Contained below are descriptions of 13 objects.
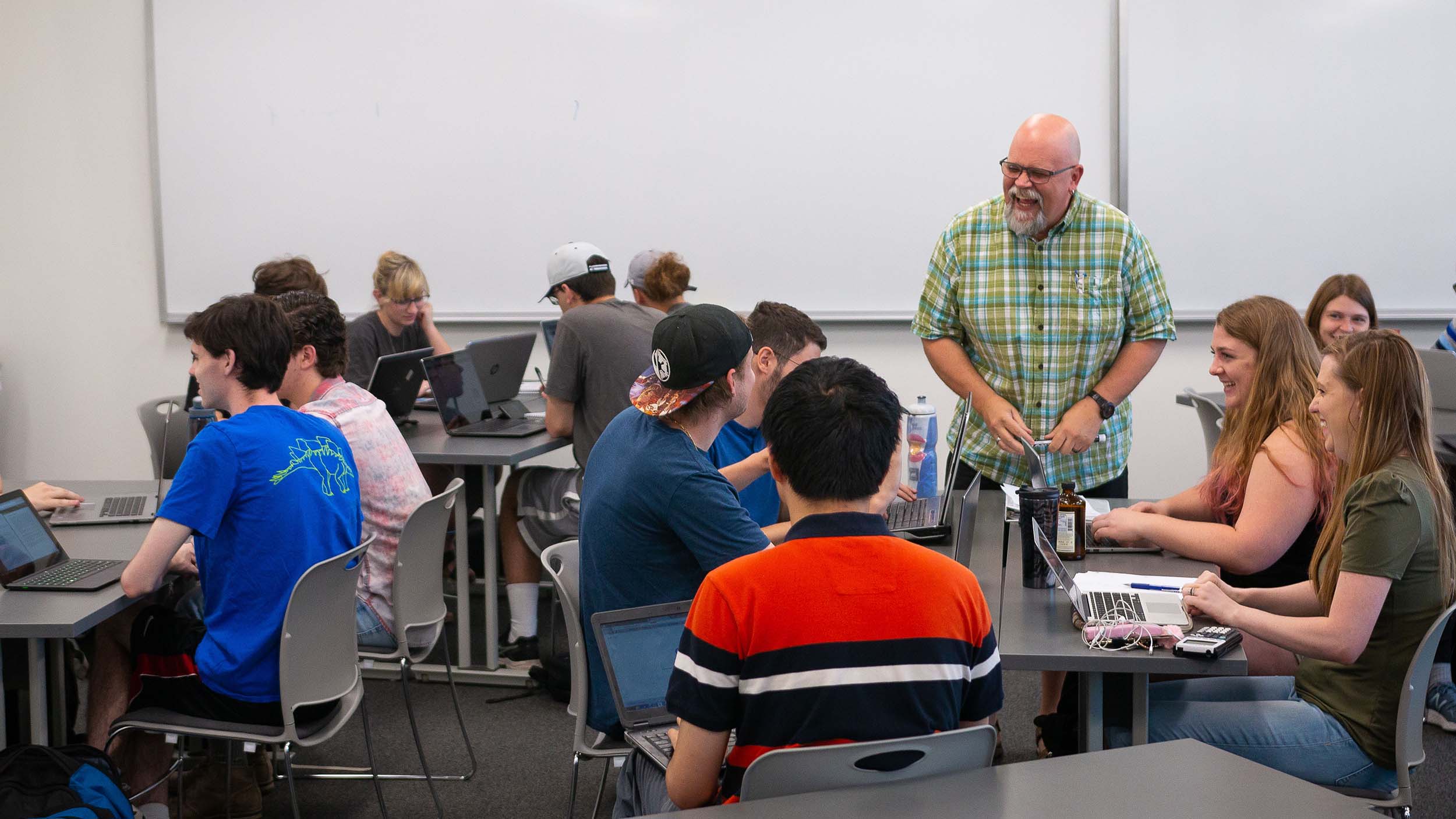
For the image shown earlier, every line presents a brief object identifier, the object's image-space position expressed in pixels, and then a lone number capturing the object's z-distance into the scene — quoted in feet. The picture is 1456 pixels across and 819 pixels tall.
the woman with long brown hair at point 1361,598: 6.50
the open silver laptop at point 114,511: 9.91
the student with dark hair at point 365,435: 9.72
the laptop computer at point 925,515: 8.62
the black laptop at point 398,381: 13.56
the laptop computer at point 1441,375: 12.90
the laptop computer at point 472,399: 13.52
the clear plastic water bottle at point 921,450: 9.84
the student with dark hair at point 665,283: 14.96
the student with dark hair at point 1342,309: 13.26
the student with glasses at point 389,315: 15.60
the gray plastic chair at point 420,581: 9.32
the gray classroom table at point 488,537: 12.75
